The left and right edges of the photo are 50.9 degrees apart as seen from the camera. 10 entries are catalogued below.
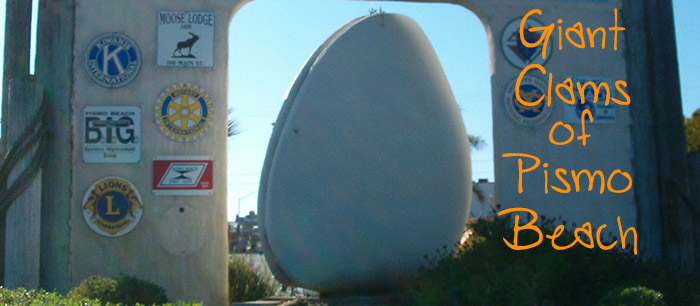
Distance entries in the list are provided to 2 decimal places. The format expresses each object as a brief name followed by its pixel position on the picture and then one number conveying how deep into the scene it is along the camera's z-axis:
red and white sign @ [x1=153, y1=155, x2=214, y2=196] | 8.71
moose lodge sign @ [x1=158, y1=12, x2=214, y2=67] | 8.89
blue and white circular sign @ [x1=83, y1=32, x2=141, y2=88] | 8.78
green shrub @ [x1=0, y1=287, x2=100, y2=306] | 5.37
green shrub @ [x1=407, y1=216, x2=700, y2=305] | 6.27
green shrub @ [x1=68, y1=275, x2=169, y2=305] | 6.80
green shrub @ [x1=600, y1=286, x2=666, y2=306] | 5.86
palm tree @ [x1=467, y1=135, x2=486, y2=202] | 27.86
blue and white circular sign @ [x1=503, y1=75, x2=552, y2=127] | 9.36
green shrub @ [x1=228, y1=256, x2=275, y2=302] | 10.99
